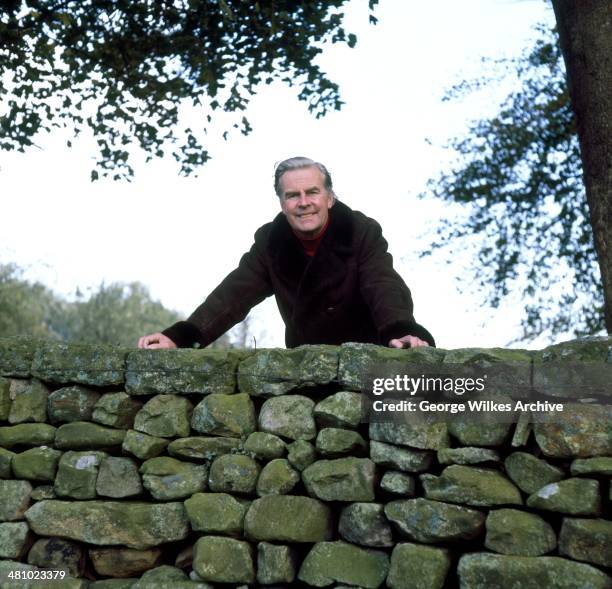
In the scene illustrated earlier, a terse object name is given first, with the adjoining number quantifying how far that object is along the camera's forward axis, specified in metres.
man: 4.89
